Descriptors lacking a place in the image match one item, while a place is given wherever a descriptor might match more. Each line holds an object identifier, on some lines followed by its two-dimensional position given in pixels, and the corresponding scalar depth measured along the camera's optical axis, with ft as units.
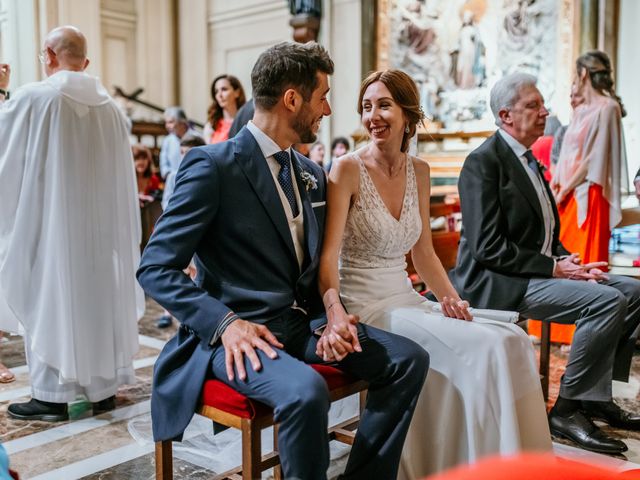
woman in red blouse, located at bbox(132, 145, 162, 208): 26.07
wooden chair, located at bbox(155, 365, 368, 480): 7.06
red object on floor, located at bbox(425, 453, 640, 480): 2.31
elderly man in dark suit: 10.71
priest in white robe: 11.60
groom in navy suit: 7.16
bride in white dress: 8.41
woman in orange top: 19.02
